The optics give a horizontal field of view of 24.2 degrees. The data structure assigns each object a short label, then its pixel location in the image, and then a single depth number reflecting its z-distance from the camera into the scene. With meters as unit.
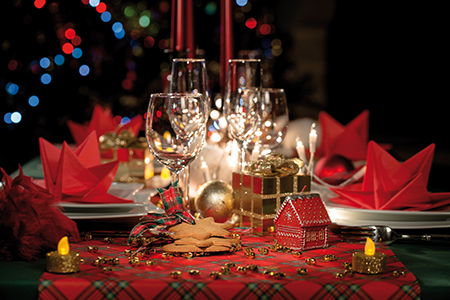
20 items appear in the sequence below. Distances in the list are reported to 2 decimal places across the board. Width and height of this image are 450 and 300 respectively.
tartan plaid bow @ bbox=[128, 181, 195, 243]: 1.48
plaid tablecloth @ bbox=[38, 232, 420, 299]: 1.32
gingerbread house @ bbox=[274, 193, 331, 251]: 1.47
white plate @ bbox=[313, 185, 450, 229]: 1.55
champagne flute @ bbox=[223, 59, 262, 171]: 1.64
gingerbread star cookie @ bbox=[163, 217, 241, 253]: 1.44
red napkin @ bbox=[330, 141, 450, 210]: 1.60
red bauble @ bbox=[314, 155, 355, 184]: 2.04
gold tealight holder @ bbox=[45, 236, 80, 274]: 1.35
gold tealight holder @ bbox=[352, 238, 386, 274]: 1.36
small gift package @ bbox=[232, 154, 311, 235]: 1.55
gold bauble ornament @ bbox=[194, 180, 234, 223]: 1.61
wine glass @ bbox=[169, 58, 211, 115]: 1.74
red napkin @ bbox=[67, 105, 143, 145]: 2.41
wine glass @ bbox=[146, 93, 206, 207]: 1.51
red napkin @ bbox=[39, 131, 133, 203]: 1.62
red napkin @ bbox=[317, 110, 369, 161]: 2.25
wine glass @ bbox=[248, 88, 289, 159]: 1.76
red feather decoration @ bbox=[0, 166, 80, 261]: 1.41
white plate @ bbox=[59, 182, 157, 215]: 1.58
